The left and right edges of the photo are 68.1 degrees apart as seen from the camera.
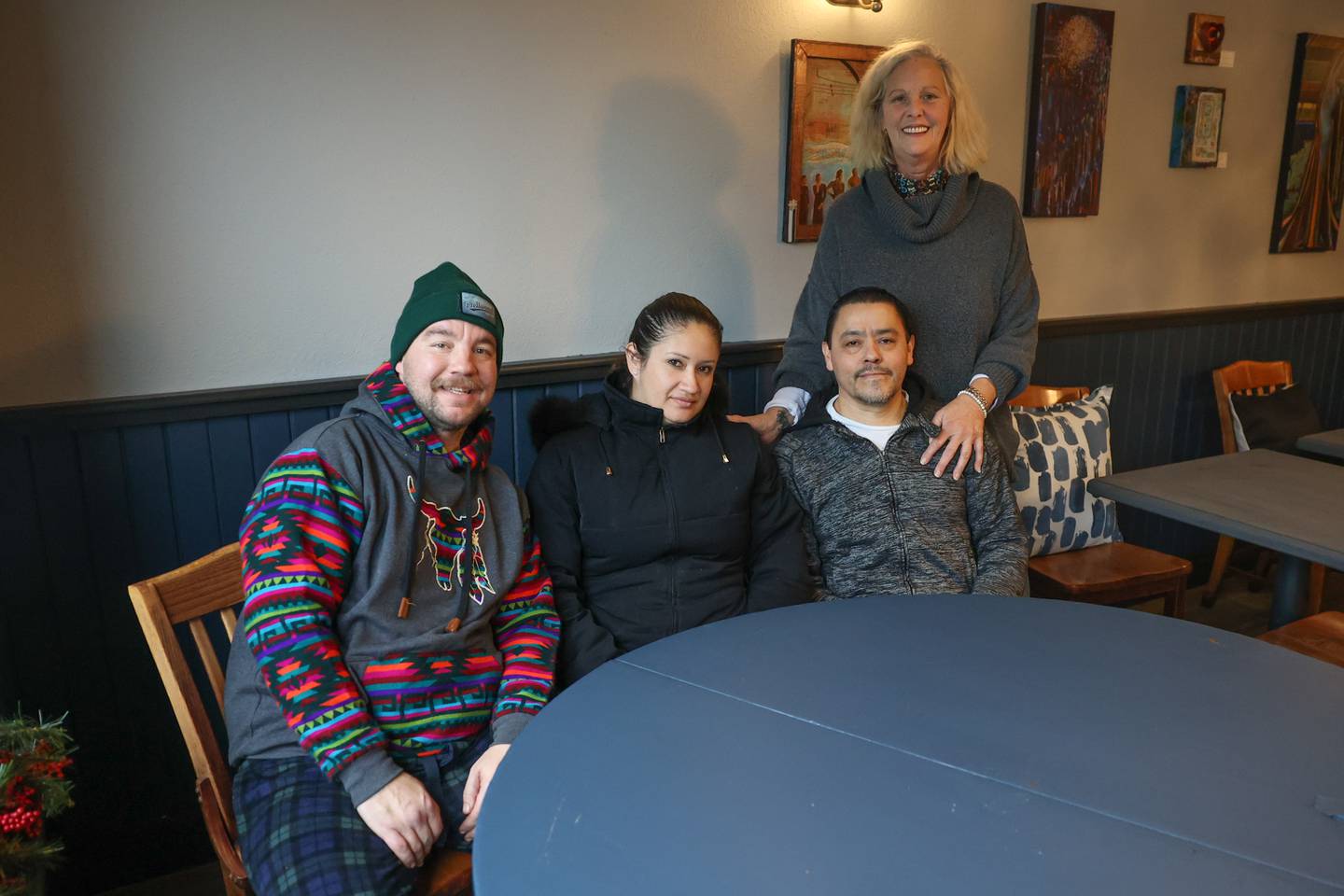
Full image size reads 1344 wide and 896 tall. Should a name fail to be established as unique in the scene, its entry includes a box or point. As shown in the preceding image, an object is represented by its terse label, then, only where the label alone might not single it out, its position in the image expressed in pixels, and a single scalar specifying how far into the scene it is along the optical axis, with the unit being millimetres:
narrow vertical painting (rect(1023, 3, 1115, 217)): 3305
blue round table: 1025
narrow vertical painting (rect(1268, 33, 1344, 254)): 3963
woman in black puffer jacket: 1979
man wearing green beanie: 1452
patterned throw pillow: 2838
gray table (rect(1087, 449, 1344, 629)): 2037
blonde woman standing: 2281
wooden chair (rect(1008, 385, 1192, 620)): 2637
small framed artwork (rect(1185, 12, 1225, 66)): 3620
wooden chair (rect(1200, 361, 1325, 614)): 3736
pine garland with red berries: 1397
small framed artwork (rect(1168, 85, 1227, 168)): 3678
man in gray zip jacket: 2139
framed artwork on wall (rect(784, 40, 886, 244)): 2854
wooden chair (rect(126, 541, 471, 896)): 1508
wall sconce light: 2883
